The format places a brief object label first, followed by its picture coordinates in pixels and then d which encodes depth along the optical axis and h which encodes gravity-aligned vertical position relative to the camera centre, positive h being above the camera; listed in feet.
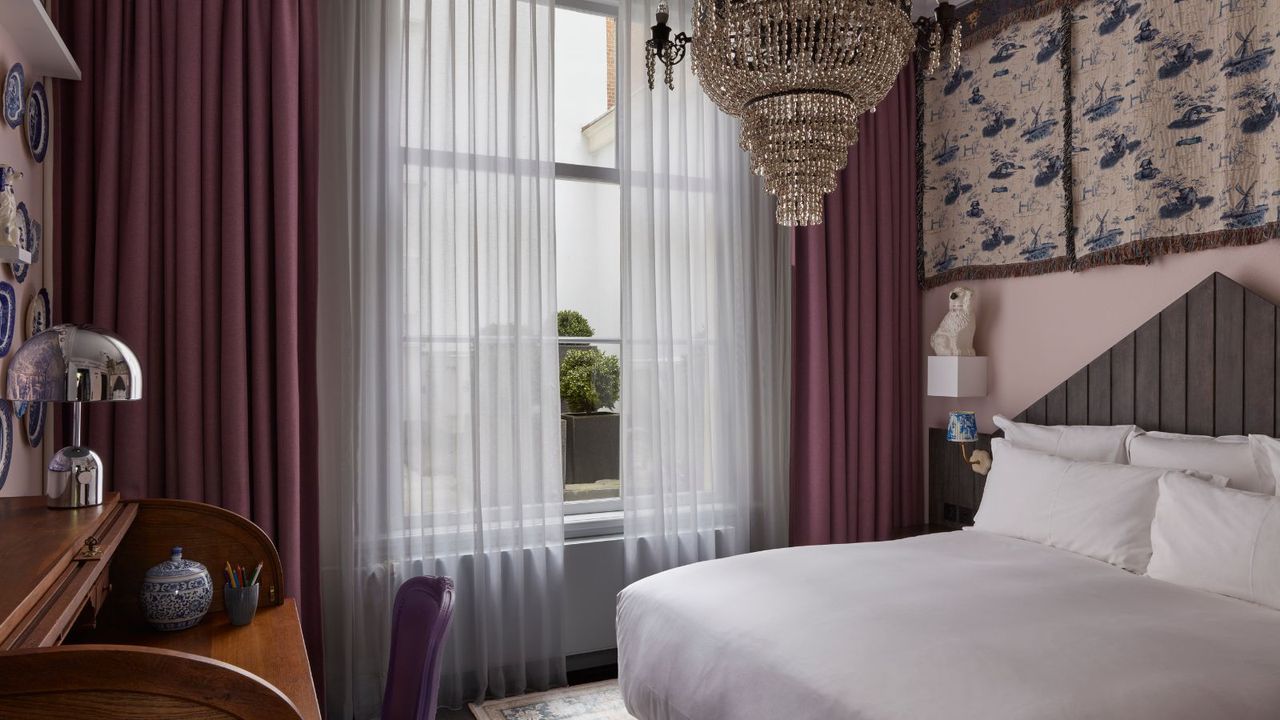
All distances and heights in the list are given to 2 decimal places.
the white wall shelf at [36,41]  6.26 +2.83
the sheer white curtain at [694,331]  11.36 +0.45
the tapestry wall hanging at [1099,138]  8.89 +2.92
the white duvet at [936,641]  5.33 -2.20
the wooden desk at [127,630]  2.90 -1.25
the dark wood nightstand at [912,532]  12.89 -2.80
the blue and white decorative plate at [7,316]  6.49 +0.42
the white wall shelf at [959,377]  11.98 -0.26
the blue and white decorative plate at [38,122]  7.44 +2.34
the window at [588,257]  11.60 +1.56
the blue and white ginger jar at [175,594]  5.98 -1.74
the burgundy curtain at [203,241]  8.41 +1.37
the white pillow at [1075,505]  8.48 -1.68
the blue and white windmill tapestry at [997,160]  11.23 +3.04
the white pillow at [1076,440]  9.72 -1.05
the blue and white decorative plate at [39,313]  7.30 +0.50
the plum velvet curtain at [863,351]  12.37 +0.16
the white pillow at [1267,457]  7.91 -1.01
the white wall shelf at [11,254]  5.95 +0.85
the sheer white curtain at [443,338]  9.70 +0.33
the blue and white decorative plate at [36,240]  7.34 +1.22
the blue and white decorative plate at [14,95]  6.62 +2.31
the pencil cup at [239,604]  6.28 -1.90
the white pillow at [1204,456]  8.20 -1.06
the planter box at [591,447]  11.62 -1.24
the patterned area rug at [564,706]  9.77 -4.33
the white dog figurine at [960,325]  12.15 +0.54
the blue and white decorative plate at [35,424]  7.42 -0.55
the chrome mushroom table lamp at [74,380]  5.63 -0.10
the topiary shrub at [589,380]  11.66 -0.26
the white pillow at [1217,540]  7.06 -1.71
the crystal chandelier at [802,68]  5.68 +2.18
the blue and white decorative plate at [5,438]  6.50 -0.60
